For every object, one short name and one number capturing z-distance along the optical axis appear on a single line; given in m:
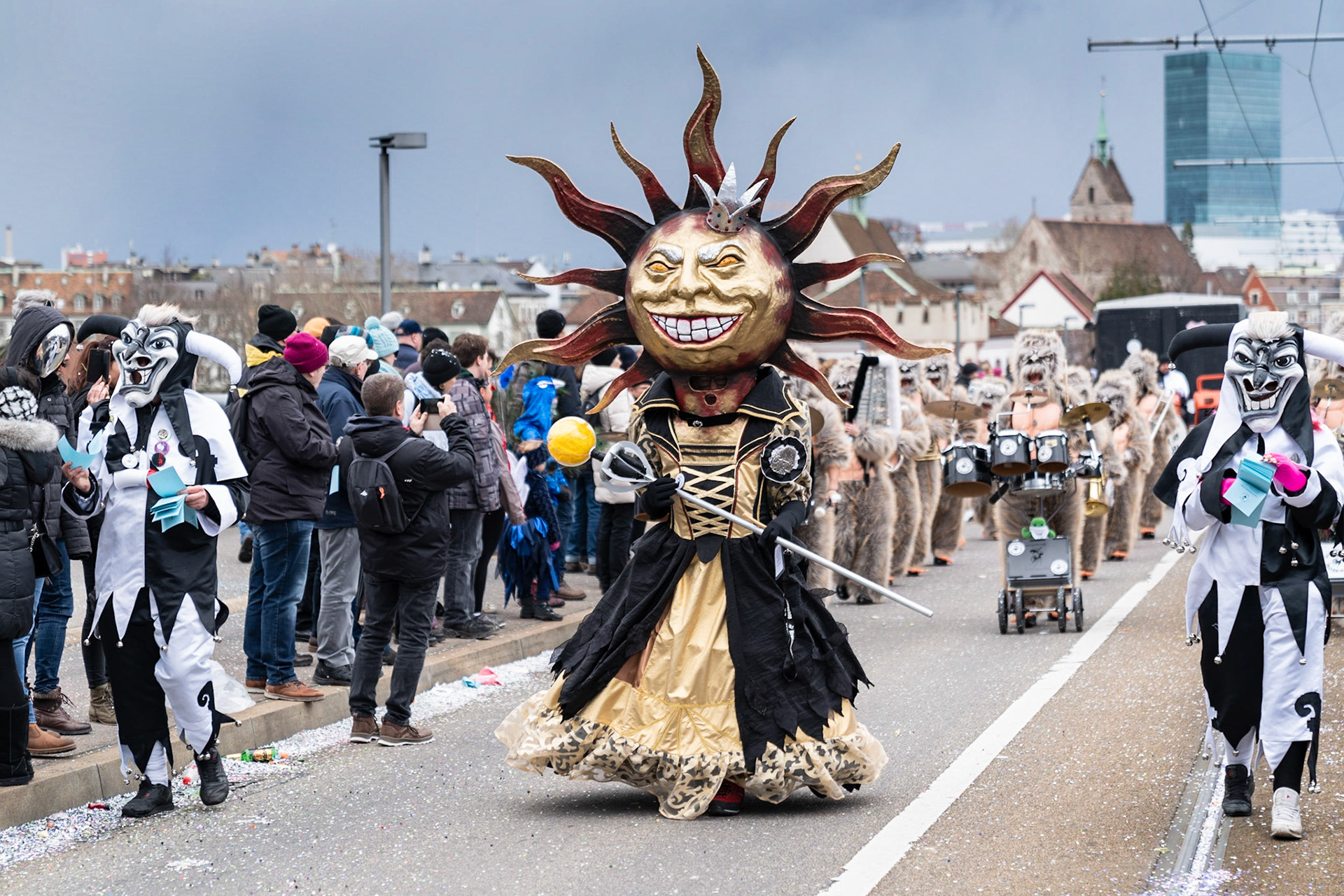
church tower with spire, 161.88
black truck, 36.72
